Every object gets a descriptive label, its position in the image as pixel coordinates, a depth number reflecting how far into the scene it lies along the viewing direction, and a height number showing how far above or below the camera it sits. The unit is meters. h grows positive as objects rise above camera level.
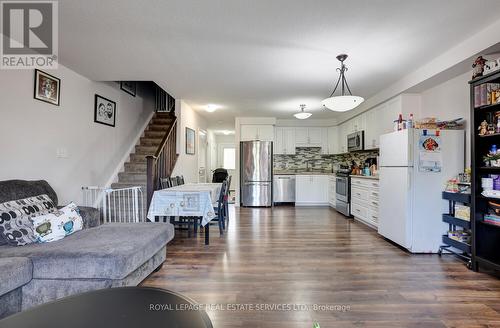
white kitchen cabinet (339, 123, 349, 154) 6.52 +0.73
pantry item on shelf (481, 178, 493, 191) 2.56 -0.18
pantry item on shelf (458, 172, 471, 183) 3.01 -0.13
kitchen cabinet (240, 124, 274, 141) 6.91 +0.88
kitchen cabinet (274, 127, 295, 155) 7.25 +0.70
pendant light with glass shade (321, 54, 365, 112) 3.03 +0.76
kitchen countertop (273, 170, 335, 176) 6.93 -0.22
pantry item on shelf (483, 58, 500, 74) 2.40 +0.95
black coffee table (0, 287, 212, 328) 0.98 -0.60
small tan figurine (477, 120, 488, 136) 2.59 +0.38
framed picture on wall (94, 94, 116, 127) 4.30 +0.93
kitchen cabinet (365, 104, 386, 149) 4.76 +0.75
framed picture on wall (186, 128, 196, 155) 5.67 +0.54
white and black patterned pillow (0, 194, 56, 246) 2.08 -0.47
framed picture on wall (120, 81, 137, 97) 5.06 +1.58
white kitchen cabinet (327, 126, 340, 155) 7.23 +0.73
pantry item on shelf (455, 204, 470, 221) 2.87 -0.53
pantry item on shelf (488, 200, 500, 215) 2.54 -0.41
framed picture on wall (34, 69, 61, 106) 3.10 +0.96
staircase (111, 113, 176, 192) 4.80 +0.24
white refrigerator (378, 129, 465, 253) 3.21 -0.22
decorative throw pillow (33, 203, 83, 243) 2.16 -0.53
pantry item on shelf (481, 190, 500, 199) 2.46 -0.27
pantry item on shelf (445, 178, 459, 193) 3.08 -0.24
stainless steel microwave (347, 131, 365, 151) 5.50 +0.54
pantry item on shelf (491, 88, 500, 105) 2.45 +0.66
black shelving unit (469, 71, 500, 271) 2.61 -0.36
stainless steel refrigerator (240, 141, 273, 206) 6.67 -0.26
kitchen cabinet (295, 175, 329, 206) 6.81 -0.64
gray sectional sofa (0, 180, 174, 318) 1.68 -0.72
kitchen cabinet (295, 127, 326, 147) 7.25 +0.77
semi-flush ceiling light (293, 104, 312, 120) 5.17 +1.00
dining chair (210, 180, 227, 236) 3.94 -0.68
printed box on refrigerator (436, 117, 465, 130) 3.25 +0.52
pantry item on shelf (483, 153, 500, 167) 2.49 +0.06
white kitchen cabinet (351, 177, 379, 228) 4.36 -0.65
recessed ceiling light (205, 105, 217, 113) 5.38 +1.21
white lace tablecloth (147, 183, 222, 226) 3.42 -0.51
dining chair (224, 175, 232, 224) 4.47 -0.72
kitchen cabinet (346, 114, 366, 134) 5.50 +0.94
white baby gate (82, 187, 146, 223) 4.06 -0.66
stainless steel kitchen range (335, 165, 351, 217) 5.45 -0.55
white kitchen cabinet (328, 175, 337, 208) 6.33 -0.66
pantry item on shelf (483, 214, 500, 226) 2.50 -0.53
